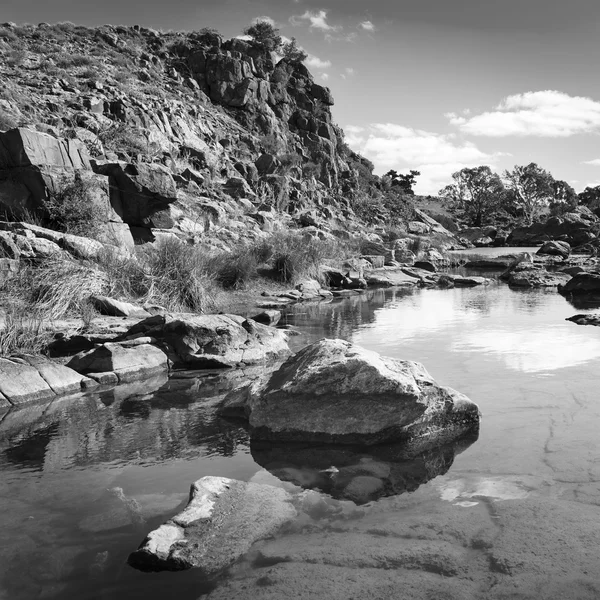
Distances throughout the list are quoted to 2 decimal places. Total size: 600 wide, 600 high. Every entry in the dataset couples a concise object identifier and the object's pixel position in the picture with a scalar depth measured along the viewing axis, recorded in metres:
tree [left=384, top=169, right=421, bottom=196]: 90.50
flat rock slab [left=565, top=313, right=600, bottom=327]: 12.30
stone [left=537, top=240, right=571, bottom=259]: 38.02
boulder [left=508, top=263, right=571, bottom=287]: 22.34
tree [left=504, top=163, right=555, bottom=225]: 90.12
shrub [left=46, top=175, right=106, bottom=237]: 14.02
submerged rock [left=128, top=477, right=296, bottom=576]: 3.30
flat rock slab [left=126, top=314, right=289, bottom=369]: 8.62
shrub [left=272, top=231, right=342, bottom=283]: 18.39
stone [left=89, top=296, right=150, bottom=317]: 10.12
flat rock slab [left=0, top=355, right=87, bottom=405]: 6.67
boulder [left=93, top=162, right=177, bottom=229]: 16.80
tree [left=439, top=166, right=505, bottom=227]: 88.94
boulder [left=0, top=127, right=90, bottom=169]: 14.79
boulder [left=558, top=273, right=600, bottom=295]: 18.86
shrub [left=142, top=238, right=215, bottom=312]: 12.11
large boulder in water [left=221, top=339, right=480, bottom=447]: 5.41
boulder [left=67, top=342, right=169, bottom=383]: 7.83
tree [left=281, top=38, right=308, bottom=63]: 64.06
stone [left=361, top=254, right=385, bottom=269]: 26.22
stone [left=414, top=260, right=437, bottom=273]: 28.46
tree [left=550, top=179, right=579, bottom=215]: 93.88
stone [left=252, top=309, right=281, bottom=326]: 12.70
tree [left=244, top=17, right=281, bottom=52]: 60.28
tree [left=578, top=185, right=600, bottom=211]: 94.57
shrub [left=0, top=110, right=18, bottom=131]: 19.27
